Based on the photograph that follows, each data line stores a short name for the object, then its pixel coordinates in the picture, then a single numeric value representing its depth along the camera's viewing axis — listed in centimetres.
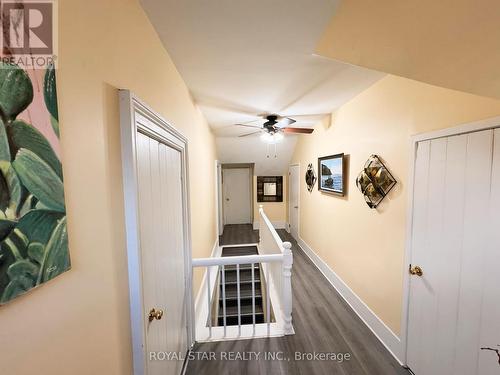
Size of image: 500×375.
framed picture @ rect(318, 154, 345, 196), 277
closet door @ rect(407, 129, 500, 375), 118
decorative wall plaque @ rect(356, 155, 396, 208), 194
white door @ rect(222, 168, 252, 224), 680
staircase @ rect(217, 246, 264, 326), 318
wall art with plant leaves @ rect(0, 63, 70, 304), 43
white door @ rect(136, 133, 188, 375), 103
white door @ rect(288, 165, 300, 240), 519
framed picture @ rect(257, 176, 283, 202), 647
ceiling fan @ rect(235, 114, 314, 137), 297
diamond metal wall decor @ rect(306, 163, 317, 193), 397
